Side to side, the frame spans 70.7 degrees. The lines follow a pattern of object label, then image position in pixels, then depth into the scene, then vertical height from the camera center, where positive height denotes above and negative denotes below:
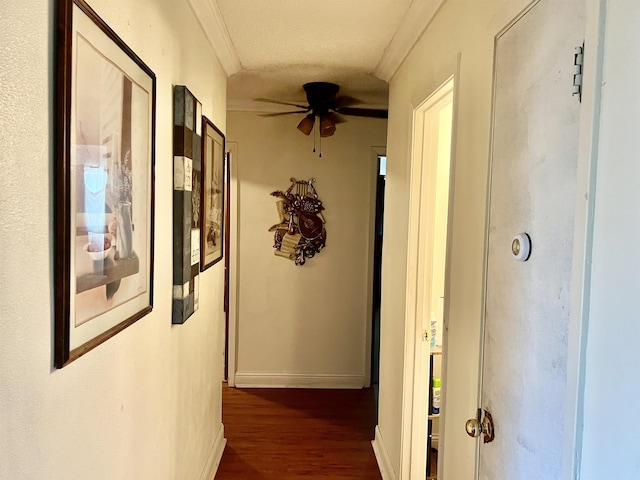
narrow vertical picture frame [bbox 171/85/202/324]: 1.61 +0.07
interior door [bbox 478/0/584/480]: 0.89 -0.03
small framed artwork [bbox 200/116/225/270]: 2.01 +0.10
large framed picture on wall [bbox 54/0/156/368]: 0.82 +0.07
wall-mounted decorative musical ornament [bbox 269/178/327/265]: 3.67 -0.05
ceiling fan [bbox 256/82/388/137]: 3.17 +0.82
